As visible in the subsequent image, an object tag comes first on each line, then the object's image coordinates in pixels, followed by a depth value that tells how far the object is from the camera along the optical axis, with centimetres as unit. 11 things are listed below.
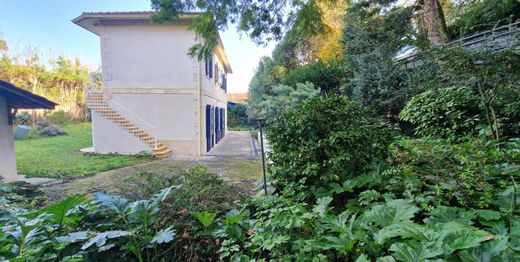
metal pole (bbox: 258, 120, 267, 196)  273
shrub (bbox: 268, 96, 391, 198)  254
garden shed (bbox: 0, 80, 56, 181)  586
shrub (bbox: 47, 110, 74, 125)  1552
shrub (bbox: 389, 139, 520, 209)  190
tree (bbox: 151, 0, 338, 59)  430
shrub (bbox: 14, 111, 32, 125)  1426
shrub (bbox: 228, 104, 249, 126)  2361
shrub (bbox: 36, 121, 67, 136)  1327
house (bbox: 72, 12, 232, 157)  927
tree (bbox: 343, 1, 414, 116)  698
